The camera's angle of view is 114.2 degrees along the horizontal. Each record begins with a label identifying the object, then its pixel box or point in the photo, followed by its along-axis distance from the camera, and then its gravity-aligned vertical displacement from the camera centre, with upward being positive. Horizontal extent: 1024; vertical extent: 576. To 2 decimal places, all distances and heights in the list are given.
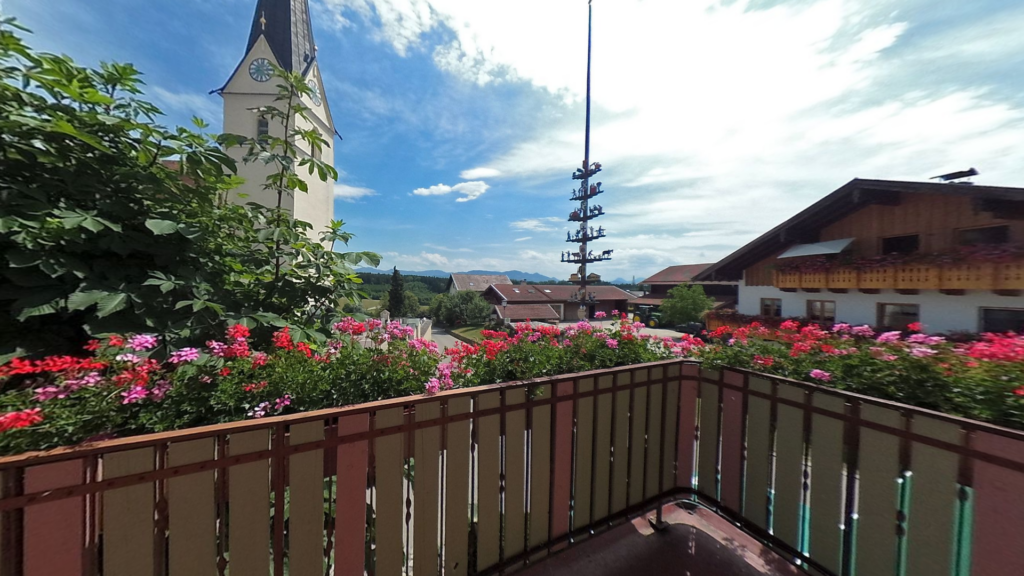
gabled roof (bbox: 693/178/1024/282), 7.48 +2.20
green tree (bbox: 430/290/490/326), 31.64 -2.81
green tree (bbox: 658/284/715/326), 23.73 -1.35
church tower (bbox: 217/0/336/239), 12.02 +8.66
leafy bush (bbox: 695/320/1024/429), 1.72 -0.48
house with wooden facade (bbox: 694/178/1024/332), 7.54 +0.90
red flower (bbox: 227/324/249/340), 1.91 -0.33
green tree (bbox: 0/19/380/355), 1.85 +0.29
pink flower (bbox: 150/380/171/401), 1.51 -0.54
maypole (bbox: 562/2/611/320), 10.73 +2.29
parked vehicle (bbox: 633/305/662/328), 26.67 -2.65
